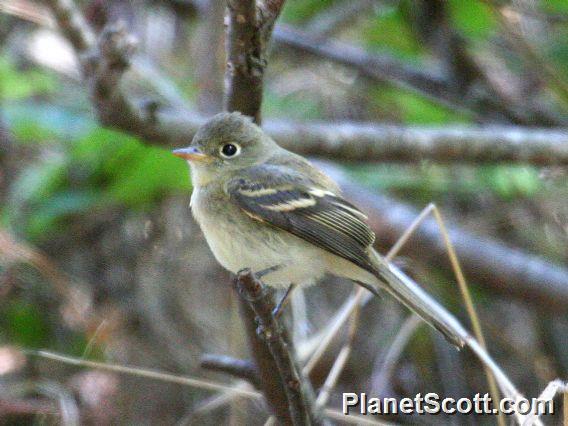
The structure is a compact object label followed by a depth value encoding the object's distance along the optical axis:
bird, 5.26
